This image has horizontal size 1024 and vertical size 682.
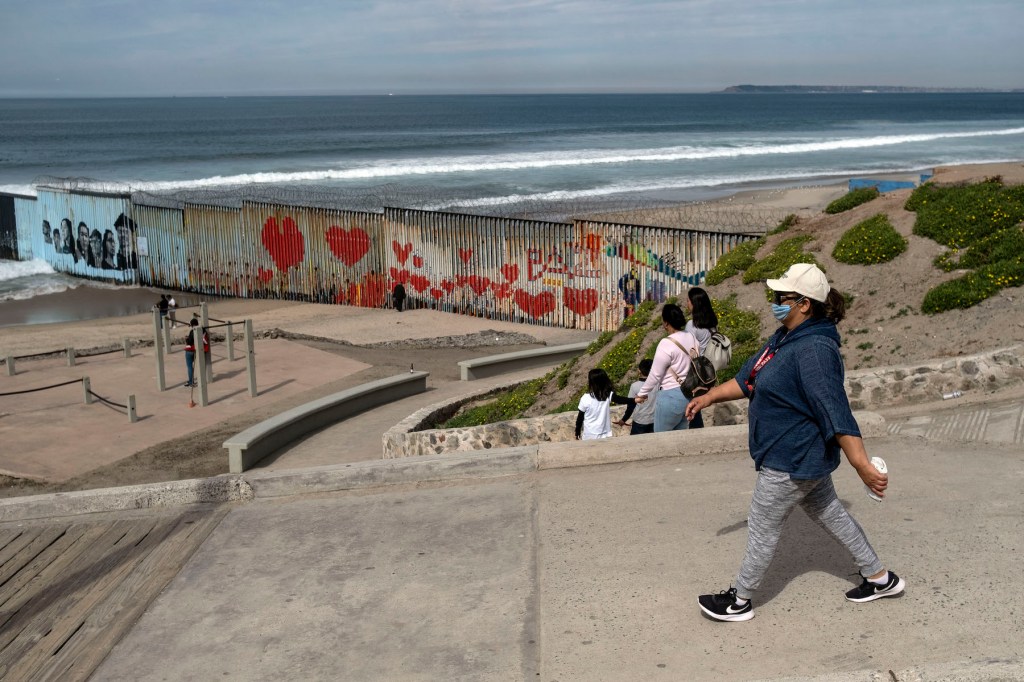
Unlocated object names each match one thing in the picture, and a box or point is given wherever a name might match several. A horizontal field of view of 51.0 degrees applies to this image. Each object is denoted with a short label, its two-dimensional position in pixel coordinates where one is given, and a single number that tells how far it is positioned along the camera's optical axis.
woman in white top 7.64
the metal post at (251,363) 16.44
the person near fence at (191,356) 16.97
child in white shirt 8.14
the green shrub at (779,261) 13.01
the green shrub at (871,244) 12.35
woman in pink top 7.34
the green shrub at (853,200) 14.91
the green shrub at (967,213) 11.96
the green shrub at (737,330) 11.43
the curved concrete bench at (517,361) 17.11
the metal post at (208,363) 17.02
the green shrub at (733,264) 13.84
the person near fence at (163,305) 20.42
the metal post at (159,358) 16.66
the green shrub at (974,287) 10.42
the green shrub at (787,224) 14.79
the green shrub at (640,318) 13.61
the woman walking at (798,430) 4.55
